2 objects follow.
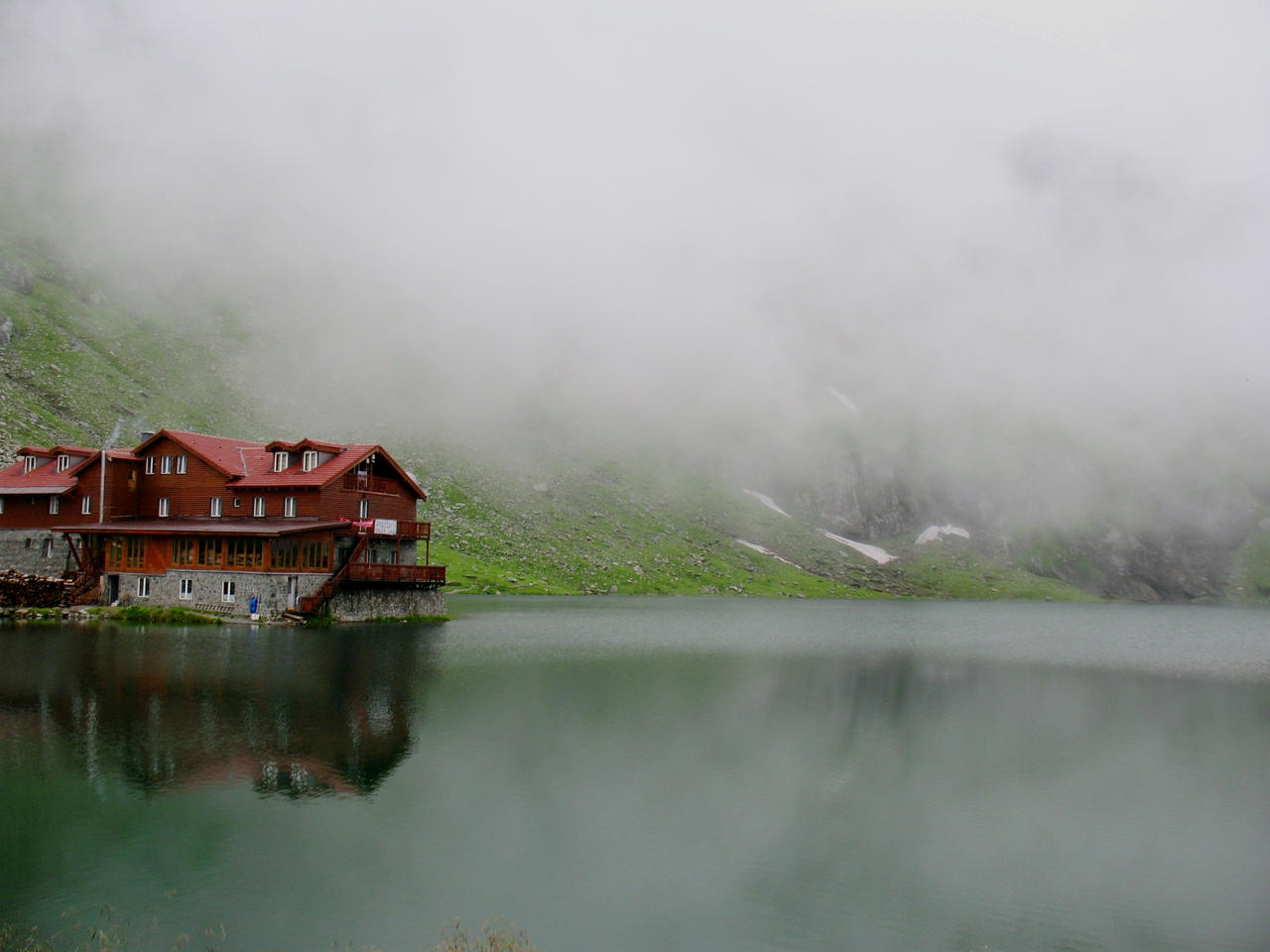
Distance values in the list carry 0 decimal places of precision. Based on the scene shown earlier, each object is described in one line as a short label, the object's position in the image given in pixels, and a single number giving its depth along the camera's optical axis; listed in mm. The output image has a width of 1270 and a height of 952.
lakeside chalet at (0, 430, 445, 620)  65312
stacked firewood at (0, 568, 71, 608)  63938
